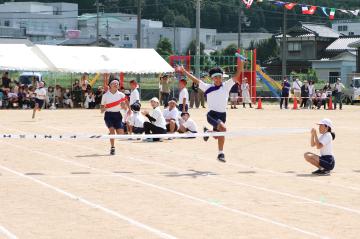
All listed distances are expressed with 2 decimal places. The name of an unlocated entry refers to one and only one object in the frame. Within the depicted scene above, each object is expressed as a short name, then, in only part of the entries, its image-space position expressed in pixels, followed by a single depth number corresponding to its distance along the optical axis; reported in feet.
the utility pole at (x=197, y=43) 156.97
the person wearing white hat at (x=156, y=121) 69.72
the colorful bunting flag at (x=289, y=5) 140.56
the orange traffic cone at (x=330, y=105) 143.74
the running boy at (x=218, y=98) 54.65
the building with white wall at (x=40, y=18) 437.58
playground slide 170.03
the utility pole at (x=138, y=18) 185.88
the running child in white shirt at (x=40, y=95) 105.29
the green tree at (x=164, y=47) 328.29
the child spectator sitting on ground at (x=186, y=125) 72.78
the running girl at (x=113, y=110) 59.21
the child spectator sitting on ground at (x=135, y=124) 72.59
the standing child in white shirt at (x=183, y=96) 75.59
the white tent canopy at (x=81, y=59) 132.26
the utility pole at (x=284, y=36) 199.52
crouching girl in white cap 47.78
